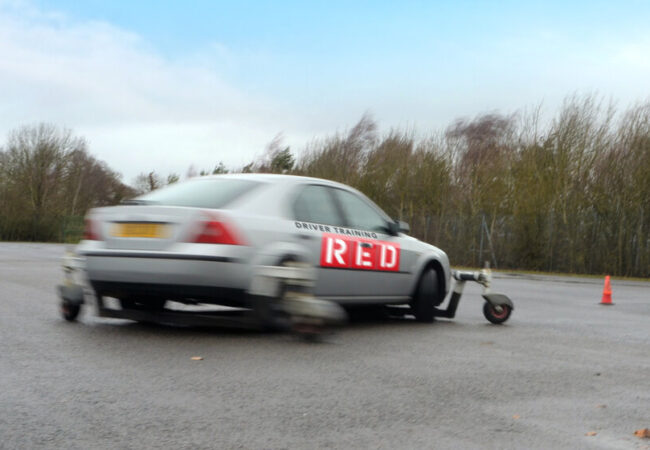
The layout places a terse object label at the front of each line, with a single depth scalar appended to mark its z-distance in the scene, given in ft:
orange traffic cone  48.34
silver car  23.91
